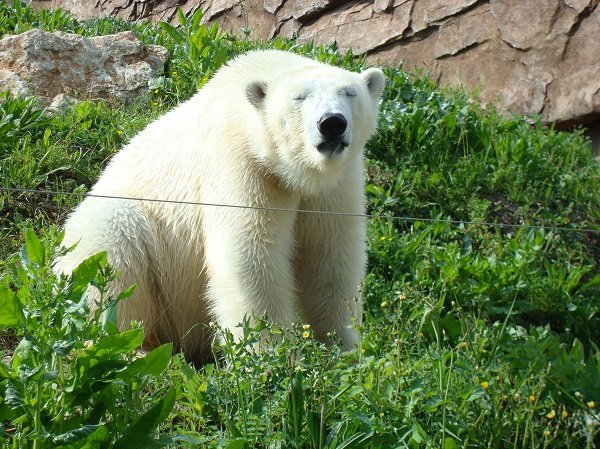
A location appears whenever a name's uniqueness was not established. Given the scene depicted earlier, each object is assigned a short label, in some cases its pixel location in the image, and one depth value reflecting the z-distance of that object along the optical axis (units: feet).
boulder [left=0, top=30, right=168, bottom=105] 45.86
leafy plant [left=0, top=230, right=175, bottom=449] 18.53
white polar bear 28.07
